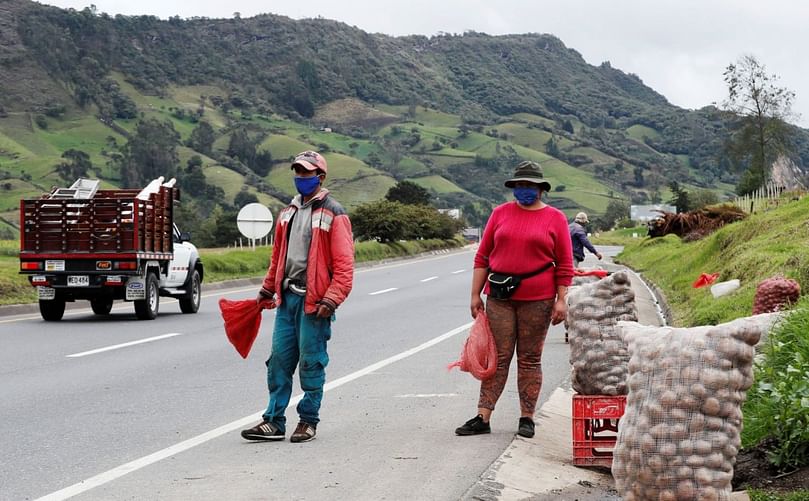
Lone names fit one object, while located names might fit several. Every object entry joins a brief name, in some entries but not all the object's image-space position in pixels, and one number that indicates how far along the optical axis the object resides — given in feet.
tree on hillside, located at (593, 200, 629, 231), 469.57
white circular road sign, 121.60
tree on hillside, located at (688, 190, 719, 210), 329.72
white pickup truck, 62.54
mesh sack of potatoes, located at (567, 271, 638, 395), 25.96
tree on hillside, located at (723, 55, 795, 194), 203.31
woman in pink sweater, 26.37
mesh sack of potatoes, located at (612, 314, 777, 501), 16.99
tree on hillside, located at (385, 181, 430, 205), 294.87
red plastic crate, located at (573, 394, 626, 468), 23.07
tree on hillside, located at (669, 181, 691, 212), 317.22
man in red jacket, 26.25
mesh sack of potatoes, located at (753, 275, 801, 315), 32.96
